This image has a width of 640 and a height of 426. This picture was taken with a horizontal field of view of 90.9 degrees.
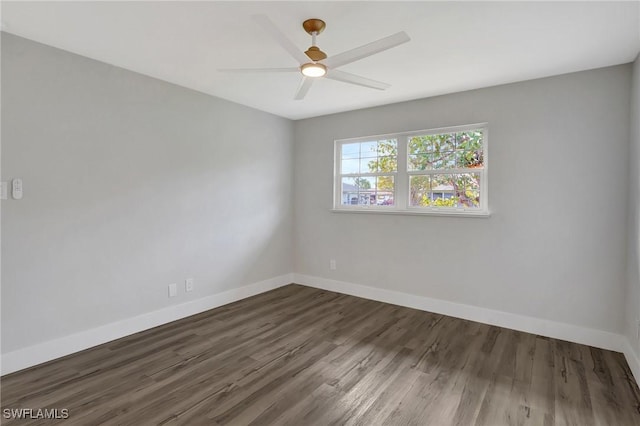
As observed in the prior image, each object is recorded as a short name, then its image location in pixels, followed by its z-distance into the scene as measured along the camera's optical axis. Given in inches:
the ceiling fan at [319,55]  68.6
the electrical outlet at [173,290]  129.0
